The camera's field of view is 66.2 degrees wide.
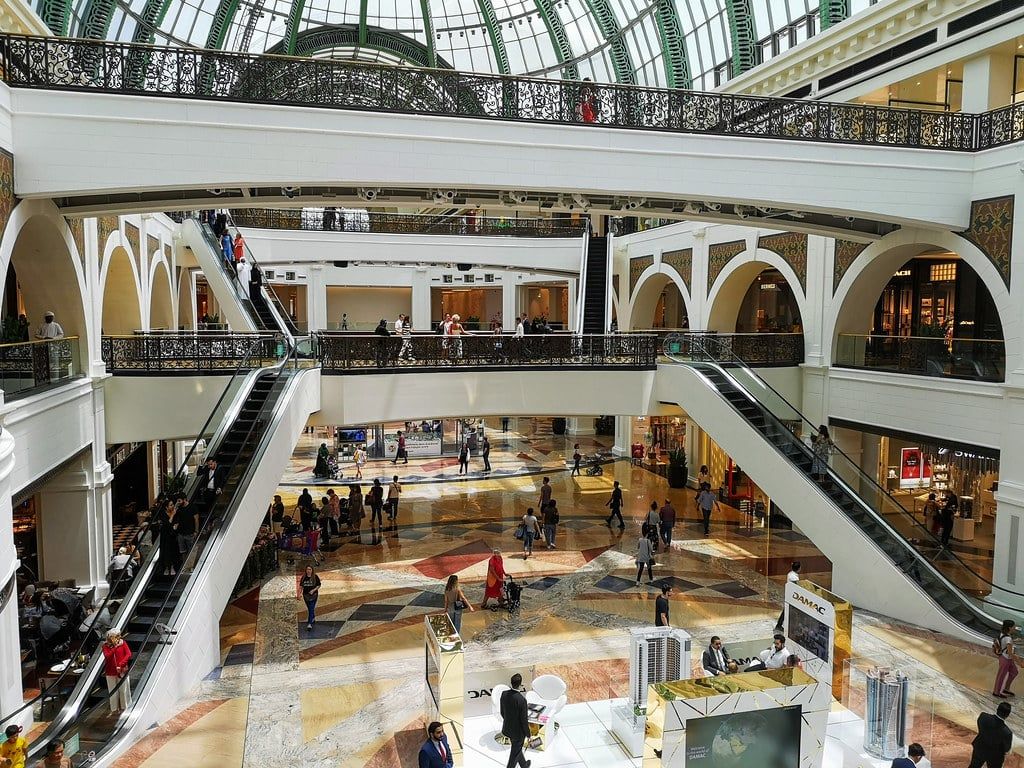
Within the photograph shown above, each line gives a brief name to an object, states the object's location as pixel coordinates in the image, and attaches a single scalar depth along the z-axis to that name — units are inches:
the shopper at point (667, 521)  660.7
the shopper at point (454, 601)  469.7
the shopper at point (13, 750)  258.2
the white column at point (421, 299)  1358.3
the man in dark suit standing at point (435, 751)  285.1
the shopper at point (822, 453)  543.8
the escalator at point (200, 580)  300.2
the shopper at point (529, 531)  644.7
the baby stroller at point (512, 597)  523.2
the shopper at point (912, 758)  281.6
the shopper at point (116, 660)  309.9
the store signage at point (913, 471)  775.1
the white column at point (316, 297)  1285.7
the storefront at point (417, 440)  1101.1
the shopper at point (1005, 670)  378.0
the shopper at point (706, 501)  716.0
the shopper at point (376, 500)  708.6
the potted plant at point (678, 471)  929.1
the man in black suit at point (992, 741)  295.9
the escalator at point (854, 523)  474.6
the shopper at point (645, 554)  575.2
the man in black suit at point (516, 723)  313.6
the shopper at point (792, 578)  421.8
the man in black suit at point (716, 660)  374.9
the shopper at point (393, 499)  727.7
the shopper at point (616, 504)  738.3
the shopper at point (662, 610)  446.6
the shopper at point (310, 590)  492.4
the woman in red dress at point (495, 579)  523.5
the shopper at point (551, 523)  673.0
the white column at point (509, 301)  1477.6
